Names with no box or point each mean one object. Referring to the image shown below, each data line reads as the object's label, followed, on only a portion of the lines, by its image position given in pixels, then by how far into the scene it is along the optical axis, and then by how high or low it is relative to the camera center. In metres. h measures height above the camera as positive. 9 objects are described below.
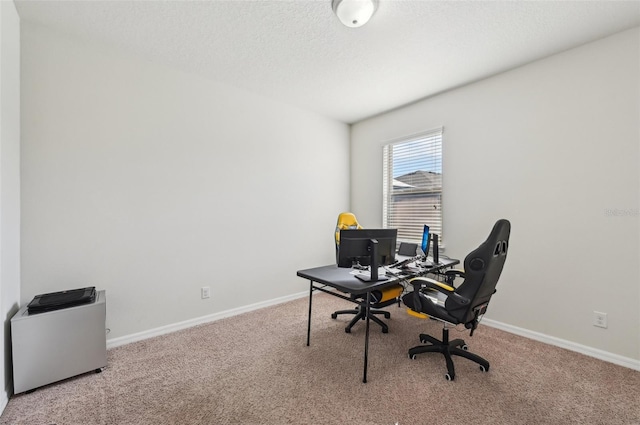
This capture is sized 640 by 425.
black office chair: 1.92 -0.66
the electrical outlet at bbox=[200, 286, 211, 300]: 3.04 -0.93
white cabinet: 1.82 -0.97
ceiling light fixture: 1.89 +1.45
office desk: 1.97 -0.57
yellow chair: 2.54 -0.86
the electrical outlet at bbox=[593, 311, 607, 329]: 2.32 -0.95
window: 3.55 +0.37
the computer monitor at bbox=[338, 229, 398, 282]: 2.29 -0.30
